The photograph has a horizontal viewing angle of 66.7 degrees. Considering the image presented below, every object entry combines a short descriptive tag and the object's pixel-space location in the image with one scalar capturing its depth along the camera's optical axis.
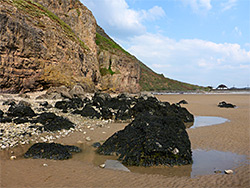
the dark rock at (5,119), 9.71
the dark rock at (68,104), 15.38
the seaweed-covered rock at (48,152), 6.11
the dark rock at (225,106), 24.60
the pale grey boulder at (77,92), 24.42
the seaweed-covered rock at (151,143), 5.92
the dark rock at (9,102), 14.80
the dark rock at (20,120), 9.69
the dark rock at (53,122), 9.58
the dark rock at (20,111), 11.03
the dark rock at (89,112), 13.41
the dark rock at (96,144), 7.70
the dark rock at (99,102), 18.11
